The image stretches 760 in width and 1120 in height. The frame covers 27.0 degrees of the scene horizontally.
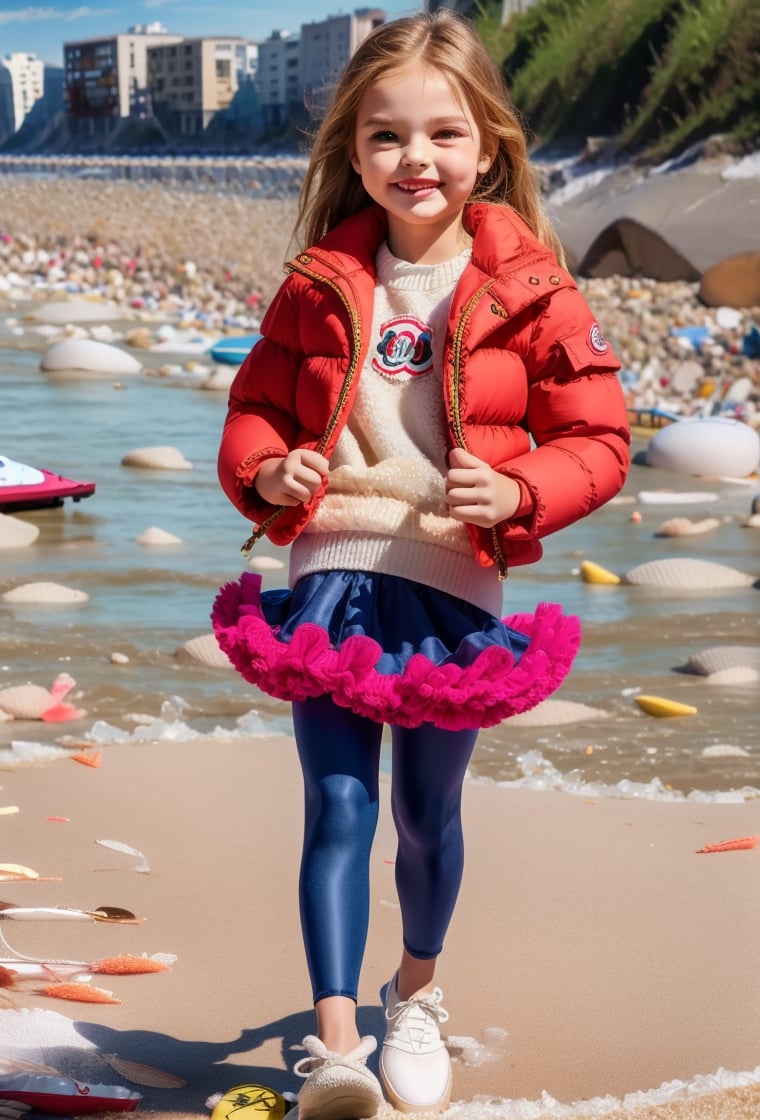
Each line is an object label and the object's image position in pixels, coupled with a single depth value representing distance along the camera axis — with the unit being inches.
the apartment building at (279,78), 1902.1
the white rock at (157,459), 402.3
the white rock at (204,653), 232.1
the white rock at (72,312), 754.8
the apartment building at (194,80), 2003.0
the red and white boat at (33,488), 332.8
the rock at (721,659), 237.1
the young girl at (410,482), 96.2
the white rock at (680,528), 345.7
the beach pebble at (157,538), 316.5
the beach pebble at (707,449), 424.5
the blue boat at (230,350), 632.4
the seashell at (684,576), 293.3
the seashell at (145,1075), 102.6
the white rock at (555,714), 209.9
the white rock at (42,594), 265.6
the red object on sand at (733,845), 151.3
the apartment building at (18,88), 2326.5
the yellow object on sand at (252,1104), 97.0
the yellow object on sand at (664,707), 216.4
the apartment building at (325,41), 1692.9
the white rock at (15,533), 308.5
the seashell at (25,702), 198.7
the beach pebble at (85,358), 585.0
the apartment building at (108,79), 2057.1
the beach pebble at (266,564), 289.0
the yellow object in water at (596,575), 294.7
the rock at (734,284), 695.1
